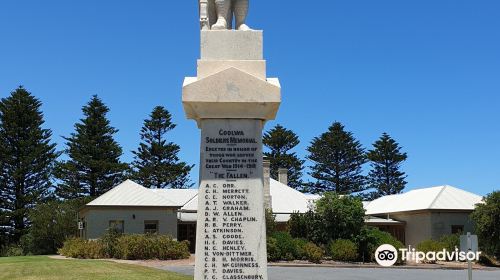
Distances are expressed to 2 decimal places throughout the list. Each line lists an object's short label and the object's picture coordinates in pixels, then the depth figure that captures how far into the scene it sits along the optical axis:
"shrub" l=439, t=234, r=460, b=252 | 35.88
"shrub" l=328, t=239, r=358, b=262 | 32.88
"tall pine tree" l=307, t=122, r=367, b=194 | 74.12
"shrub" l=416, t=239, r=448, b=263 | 35.72
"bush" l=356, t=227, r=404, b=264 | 33.88
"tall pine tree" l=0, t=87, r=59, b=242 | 59.78
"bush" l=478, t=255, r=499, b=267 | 34.97
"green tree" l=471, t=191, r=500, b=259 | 34.78
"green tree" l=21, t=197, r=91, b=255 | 49.38
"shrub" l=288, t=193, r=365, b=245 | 34.44
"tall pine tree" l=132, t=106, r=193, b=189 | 67.50
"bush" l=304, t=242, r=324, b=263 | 32.09
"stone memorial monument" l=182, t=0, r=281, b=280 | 6.38
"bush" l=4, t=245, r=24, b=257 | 50.96
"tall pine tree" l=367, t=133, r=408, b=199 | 75.06
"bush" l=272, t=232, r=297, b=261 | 32.09
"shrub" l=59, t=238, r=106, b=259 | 34.31
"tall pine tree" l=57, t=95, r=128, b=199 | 62.75
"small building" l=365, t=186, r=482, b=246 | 42.62
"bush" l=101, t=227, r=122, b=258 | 34.88
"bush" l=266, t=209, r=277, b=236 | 36.31
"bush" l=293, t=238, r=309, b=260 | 32.66
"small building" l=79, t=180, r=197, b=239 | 40.06
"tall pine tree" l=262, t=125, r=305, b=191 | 73.38
